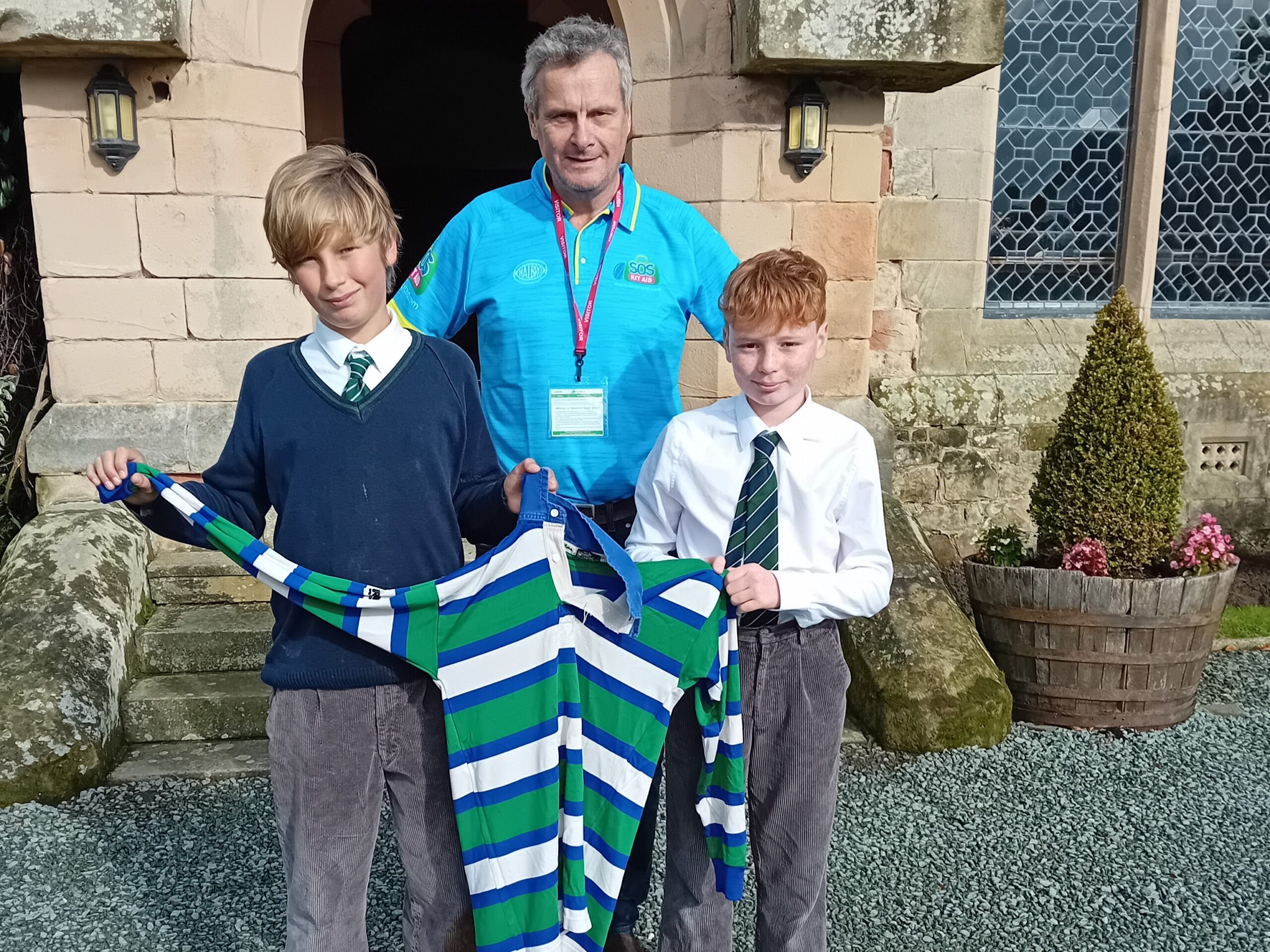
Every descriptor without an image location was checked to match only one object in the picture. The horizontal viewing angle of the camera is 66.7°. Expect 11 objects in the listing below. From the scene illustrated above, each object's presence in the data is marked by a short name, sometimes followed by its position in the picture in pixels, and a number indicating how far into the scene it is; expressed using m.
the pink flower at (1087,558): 3.99
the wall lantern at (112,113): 4.07
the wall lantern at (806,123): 4.44
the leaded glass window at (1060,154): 5.83
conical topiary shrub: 4.07
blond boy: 1.79
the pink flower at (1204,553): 4.03
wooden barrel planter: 3.88
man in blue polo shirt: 2.34
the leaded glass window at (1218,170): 6.00
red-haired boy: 1.97
